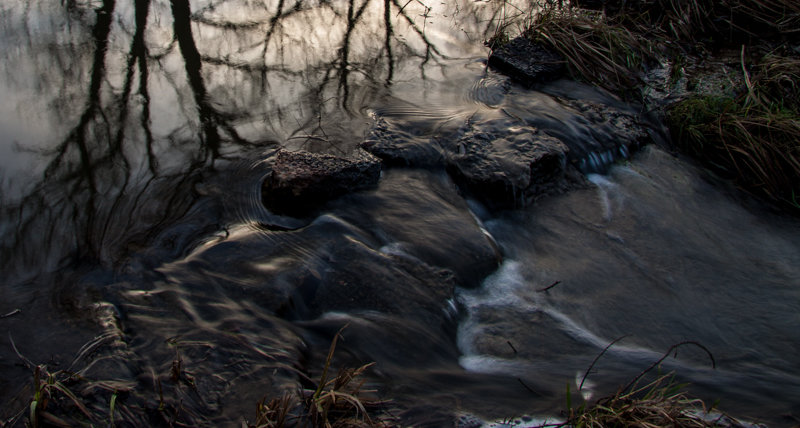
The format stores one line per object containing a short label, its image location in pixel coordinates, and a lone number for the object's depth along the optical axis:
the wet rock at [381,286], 2.87
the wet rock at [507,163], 3.89
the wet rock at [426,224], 3.28
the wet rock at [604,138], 4.46
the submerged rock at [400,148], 4.02
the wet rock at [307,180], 3.43
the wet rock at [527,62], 5.23
